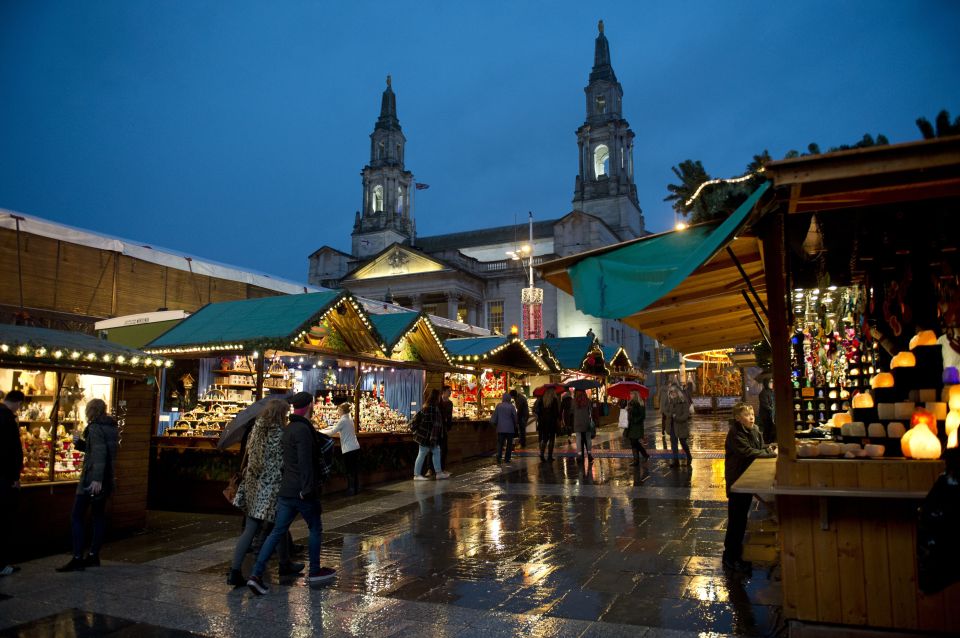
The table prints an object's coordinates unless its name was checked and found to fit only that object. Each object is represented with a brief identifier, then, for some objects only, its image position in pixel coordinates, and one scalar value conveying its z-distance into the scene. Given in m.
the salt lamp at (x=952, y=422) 3.98
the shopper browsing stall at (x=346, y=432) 10.70
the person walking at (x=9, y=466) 6.14
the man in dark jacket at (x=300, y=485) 5.88
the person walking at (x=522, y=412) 17.84
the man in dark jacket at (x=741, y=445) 6.56
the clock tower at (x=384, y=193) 69.69
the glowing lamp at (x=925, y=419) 4.31
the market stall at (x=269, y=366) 10.74
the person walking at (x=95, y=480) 6.60
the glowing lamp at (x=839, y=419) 6.45
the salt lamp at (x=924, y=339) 4.89
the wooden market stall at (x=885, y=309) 4.04
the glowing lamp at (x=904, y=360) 4.87
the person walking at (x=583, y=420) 15.10
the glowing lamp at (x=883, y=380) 4.93
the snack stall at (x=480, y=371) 17.66
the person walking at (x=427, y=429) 12.86
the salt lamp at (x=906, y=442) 4.21
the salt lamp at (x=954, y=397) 4.16
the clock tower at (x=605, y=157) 60.06
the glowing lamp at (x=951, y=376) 4.61
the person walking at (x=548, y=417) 16.22
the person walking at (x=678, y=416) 13.58
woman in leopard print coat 5.96
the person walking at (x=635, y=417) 14.17
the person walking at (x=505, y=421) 15.48
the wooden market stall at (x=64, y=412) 7.36
